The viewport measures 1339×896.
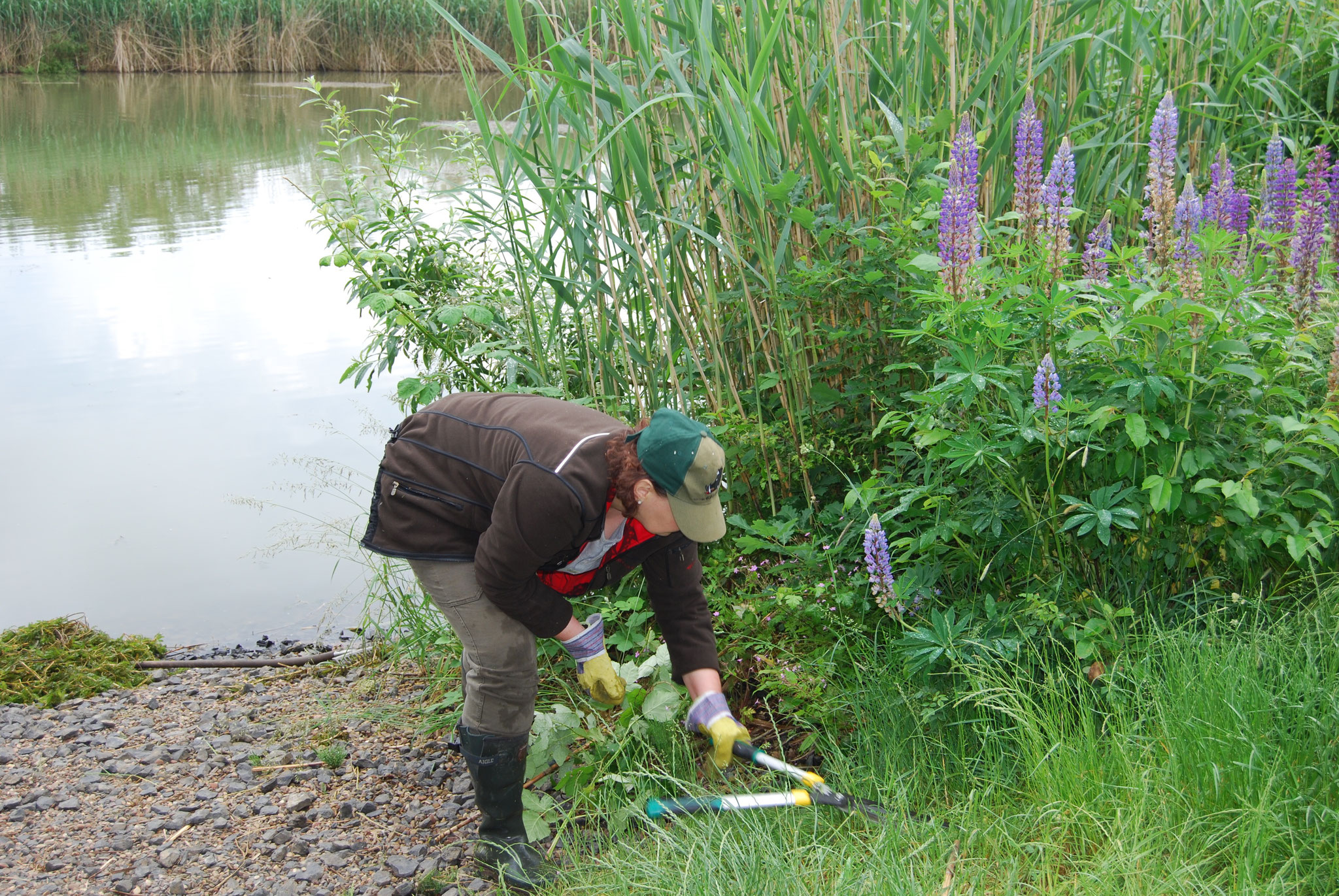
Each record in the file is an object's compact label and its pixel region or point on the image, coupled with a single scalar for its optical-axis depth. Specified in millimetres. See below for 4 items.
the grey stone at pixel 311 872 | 2615
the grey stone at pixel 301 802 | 2895
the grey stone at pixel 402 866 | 2629
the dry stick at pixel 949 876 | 1957
